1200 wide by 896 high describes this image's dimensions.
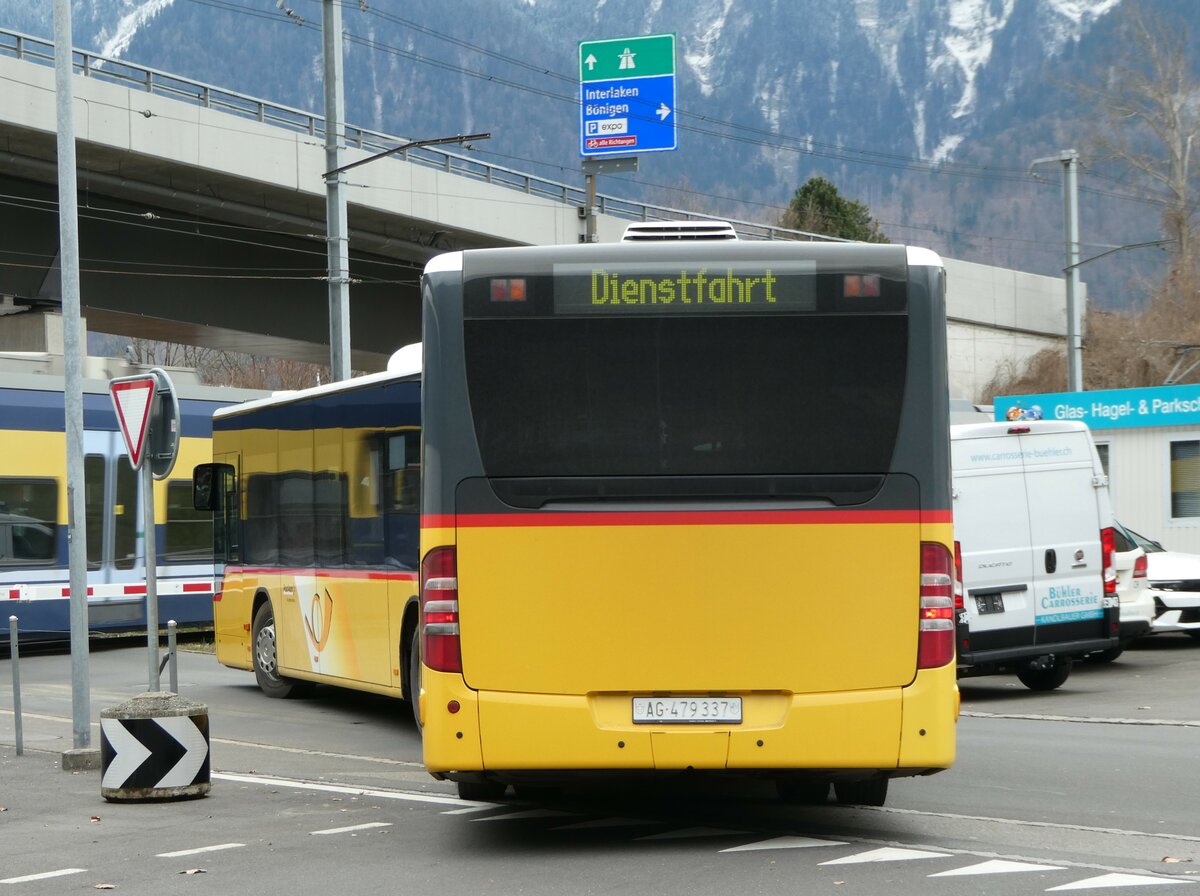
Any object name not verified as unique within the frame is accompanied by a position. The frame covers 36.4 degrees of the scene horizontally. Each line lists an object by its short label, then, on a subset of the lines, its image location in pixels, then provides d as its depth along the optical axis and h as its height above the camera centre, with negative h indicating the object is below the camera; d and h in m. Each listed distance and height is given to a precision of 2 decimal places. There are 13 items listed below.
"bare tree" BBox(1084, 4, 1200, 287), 66.25 +13.90
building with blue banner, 24.61 +0.55
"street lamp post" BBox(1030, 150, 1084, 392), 38.84 +5.10
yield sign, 12.77 +0.77
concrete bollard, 10.81 -1.37
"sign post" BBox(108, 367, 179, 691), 12.69 +0.64
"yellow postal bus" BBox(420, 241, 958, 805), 8.25 -0.06
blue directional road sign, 39.84 +9.05
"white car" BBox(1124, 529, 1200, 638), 21.19 -1.16
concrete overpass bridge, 31.58 +6.13
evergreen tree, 72.94 +11.67
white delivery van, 16.31 -0.41
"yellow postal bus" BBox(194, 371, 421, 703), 13.53 -0.16
